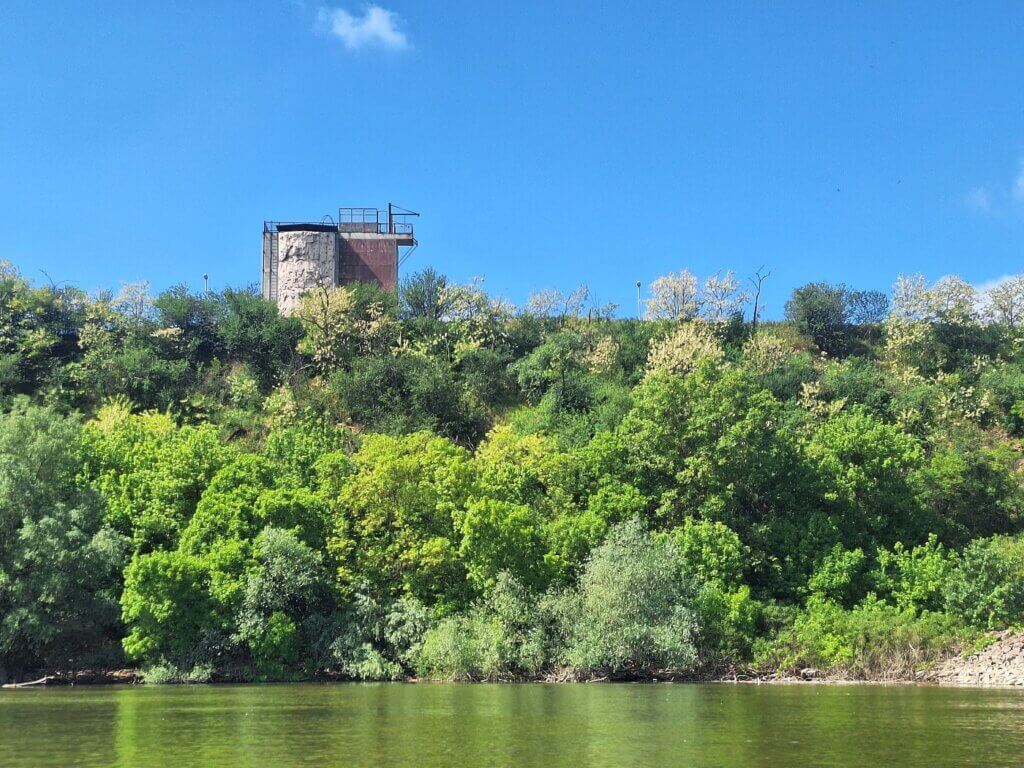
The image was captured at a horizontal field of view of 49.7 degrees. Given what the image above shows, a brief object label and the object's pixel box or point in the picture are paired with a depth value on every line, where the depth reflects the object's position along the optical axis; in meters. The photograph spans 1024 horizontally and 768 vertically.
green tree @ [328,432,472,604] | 56.50
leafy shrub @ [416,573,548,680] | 52.09
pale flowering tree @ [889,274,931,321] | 104.00
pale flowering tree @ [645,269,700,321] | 105.44
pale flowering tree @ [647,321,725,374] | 86.94
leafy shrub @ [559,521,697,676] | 51.06
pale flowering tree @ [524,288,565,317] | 112.71
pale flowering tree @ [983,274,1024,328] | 110.62
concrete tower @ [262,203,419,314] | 103.31
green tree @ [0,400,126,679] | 52.44
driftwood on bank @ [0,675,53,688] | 51.88
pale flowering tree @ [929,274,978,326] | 103.62
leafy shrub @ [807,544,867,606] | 57.94
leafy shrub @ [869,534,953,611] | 57.44
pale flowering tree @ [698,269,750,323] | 105.33
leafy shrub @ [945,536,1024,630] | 53.03
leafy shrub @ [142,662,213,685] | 52.62
